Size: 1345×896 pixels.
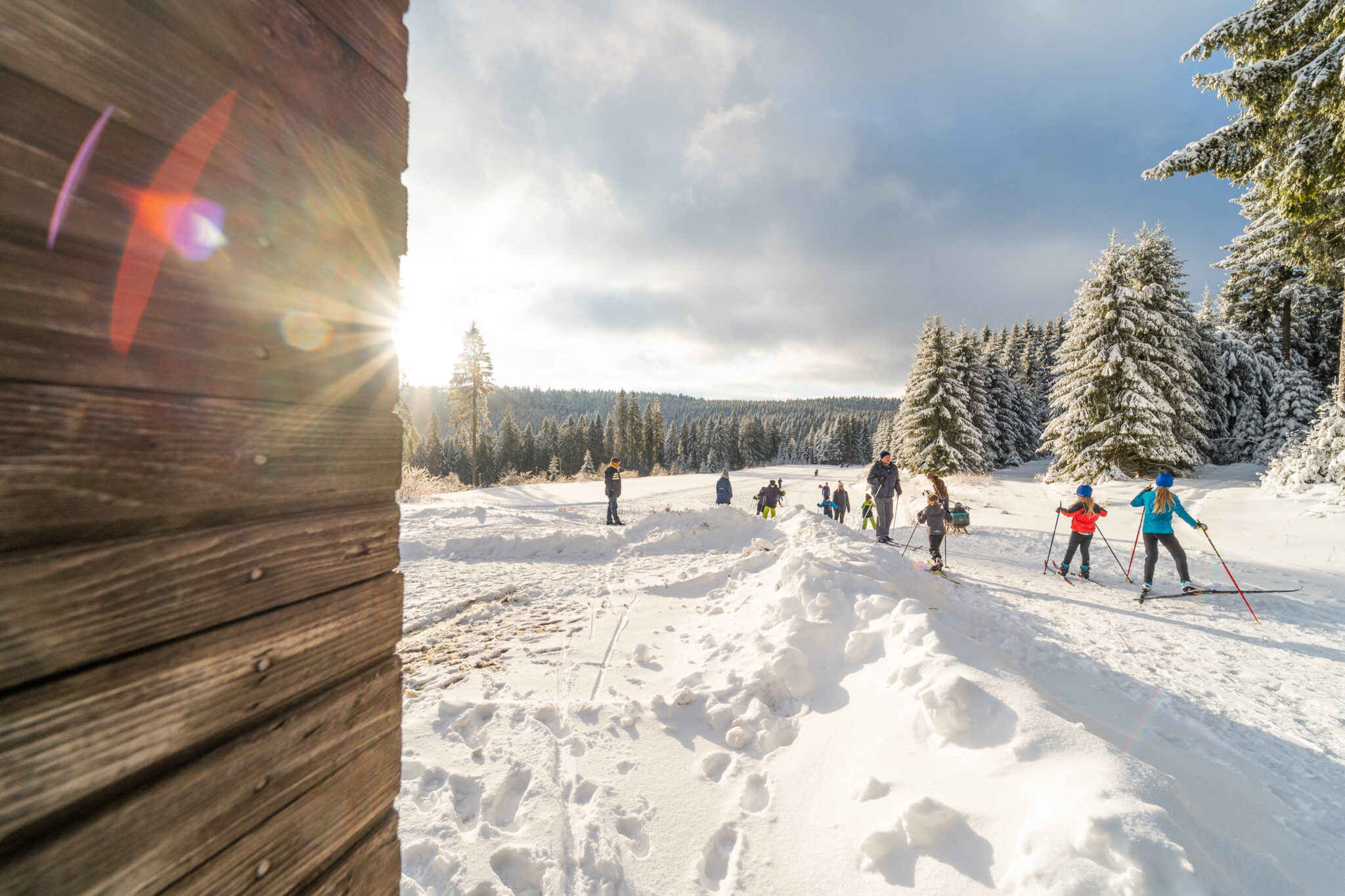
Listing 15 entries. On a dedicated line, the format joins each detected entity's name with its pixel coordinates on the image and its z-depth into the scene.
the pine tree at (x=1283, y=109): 7.46
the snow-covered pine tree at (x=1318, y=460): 11.98
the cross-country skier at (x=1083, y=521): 8.27
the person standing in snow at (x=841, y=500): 14.49
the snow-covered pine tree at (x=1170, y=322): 19.91
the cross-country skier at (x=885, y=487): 11.24
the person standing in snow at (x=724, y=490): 15.58
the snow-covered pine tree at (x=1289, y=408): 23.09
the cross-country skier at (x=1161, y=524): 7.33
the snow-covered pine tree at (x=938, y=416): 26.86
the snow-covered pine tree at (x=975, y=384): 30.09
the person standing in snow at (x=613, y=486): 13.76
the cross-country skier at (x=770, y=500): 14.70
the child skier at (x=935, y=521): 9.02
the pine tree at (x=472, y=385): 33.47
